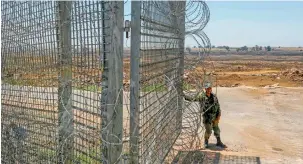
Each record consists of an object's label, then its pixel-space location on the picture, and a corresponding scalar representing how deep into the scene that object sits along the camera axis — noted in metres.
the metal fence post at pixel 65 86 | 3.60
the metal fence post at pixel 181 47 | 5.41
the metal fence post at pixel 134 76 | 3.48
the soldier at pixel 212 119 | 7.76
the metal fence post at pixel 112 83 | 3.22
